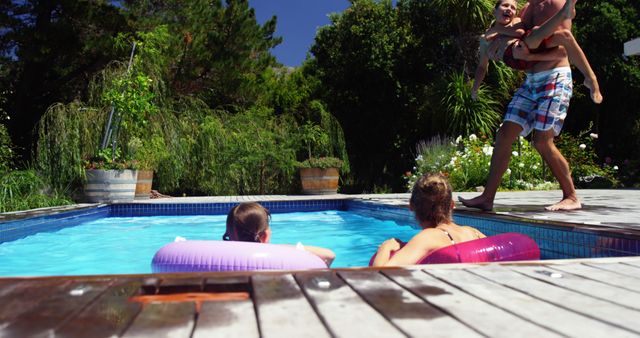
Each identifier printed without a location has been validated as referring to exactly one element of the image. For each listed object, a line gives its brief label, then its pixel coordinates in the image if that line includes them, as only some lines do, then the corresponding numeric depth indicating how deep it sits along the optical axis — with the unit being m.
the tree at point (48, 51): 11.92
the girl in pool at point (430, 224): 2.63
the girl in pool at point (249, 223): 2.78
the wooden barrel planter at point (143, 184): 9.81
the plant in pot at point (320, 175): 10.99
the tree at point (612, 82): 14.79
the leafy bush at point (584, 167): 12.26
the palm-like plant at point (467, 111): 12.70
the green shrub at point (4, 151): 9.06
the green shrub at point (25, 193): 7.54
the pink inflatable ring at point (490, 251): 2.50
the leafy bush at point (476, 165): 10.55
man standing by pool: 4.25
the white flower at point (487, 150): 10.57
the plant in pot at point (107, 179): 8.89
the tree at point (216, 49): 13.58
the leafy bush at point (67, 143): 9.20
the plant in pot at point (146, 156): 9.81
